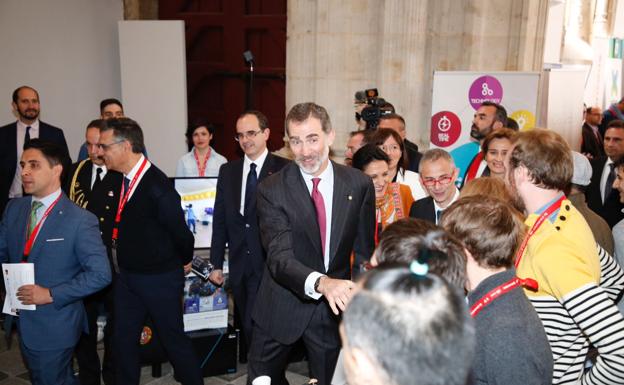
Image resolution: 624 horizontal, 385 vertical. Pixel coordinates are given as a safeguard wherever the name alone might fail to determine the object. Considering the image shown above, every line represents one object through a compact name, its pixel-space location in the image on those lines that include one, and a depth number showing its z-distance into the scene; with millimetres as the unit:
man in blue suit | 2889
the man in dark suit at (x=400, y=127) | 4891
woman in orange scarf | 3436
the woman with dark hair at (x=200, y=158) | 5402
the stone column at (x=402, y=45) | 6020
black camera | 5000
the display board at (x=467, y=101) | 5660
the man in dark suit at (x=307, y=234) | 2650
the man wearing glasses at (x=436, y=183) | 3319
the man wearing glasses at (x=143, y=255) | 3285
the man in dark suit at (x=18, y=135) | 5297
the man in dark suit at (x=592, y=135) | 9102
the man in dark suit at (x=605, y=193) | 4762
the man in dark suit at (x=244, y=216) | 3732
